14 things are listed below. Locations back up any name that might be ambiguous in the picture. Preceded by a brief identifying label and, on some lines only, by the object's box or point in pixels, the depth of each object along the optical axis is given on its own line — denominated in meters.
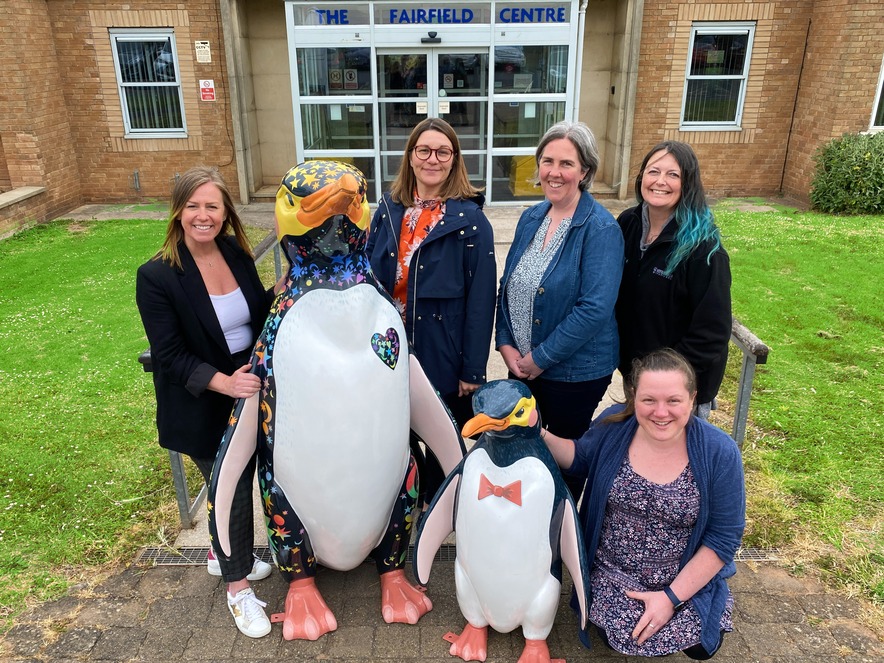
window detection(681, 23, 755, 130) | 9.68
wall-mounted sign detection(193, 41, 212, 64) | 9.41
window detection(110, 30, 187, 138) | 9.59
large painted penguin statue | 2.18
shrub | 8.88
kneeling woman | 2.22
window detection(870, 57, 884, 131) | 9.42
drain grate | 3.05
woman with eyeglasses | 2.67
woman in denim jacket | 2.57
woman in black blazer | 2.43
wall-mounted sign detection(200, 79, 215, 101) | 9.59
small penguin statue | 2.20
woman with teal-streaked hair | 2.48
